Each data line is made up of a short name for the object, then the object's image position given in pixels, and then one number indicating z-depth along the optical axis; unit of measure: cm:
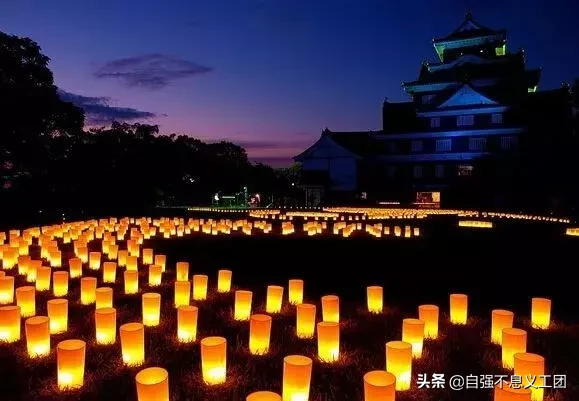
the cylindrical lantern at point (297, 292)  511
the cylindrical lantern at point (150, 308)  430
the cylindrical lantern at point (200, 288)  525
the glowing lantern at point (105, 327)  379
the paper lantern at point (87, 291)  505
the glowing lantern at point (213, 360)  308
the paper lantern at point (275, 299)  475
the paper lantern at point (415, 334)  361
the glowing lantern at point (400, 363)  306
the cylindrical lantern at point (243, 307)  454
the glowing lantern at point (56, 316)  409
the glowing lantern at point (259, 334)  362
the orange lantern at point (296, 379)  274
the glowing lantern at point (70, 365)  295
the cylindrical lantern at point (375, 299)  489
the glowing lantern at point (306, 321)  402
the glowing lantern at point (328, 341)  351
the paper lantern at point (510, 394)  238
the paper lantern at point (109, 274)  610
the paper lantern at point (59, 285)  534
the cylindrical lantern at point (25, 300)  459
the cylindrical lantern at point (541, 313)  445
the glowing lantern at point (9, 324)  383
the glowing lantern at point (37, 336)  347
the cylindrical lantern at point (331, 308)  434
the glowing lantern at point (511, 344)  344
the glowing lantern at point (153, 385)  255
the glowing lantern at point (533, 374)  290
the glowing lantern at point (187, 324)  389
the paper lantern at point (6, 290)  509
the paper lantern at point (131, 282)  554
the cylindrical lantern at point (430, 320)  407
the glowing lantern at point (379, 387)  250
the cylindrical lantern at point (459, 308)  447
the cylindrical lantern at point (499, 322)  396
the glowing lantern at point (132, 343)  334
